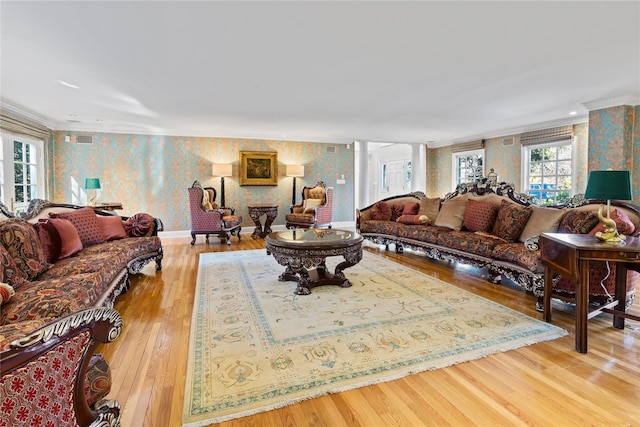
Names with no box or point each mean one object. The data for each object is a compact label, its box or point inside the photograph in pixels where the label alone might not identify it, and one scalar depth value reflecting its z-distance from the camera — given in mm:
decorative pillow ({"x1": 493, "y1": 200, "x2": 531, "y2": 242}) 3721
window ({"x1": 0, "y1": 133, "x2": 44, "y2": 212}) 4832
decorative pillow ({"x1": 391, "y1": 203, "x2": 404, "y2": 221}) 5785
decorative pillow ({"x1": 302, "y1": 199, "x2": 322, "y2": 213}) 7094
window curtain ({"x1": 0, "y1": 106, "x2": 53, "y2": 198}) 4624
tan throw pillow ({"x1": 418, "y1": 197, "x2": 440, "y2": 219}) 5238
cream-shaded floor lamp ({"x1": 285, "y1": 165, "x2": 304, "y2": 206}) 7414
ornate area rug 1774
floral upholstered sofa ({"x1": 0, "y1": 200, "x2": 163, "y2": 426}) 889
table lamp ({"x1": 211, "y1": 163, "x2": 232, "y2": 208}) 6871
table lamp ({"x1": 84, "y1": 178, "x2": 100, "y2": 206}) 5698
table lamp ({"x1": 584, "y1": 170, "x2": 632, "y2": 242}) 2277
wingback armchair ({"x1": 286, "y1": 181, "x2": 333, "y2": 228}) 6879
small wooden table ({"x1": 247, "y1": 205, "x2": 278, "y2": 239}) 6734
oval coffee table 3246
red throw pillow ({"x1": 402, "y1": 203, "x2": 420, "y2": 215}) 5508
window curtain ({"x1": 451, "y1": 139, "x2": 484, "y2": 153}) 7581
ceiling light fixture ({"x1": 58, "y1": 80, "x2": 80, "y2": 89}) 3743
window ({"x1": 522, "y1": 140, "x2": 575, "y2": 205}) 6055
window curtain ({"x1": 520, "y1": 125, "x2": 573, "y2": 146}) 5901
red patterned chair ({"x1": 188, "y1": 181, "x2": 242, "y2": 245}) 6066
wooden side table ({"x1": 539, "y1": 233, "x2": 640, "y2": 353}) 2152
